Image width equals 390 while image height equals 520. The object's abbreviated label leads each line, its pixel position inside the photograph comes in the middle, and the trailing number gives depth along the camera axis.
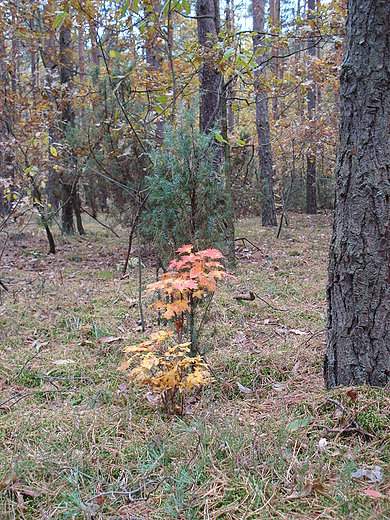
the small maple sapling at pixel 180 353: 2.11
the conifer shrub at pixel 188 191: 2.90
